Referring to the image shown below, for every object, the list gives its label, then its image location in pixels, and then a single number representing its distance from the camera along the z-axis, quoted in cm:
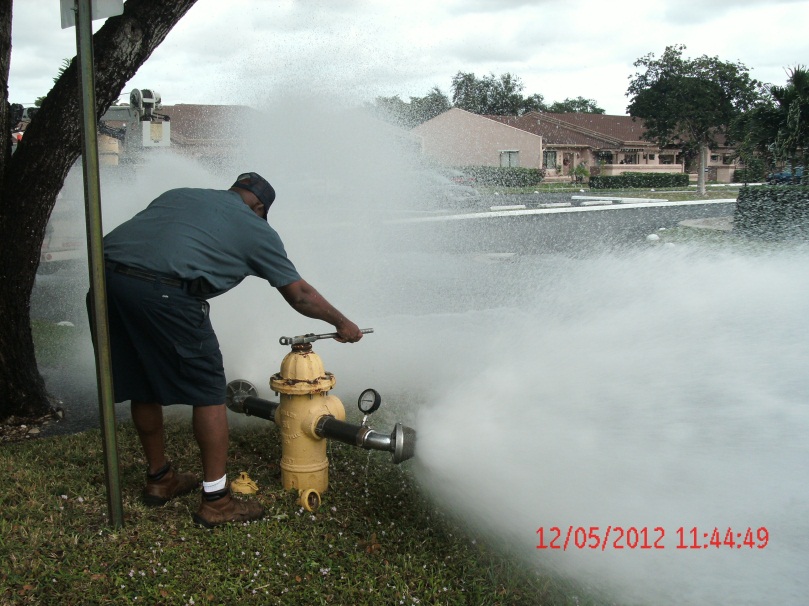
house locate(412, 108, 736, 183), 4781
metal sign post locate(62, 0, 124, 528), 300
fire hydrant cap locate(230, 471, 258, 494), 375
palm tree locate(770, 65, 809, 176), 1473
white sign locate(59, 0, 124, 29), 306
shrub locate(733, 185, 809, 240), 1327
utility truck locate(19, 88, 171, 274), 955
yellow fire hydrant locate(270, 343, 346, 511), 359
